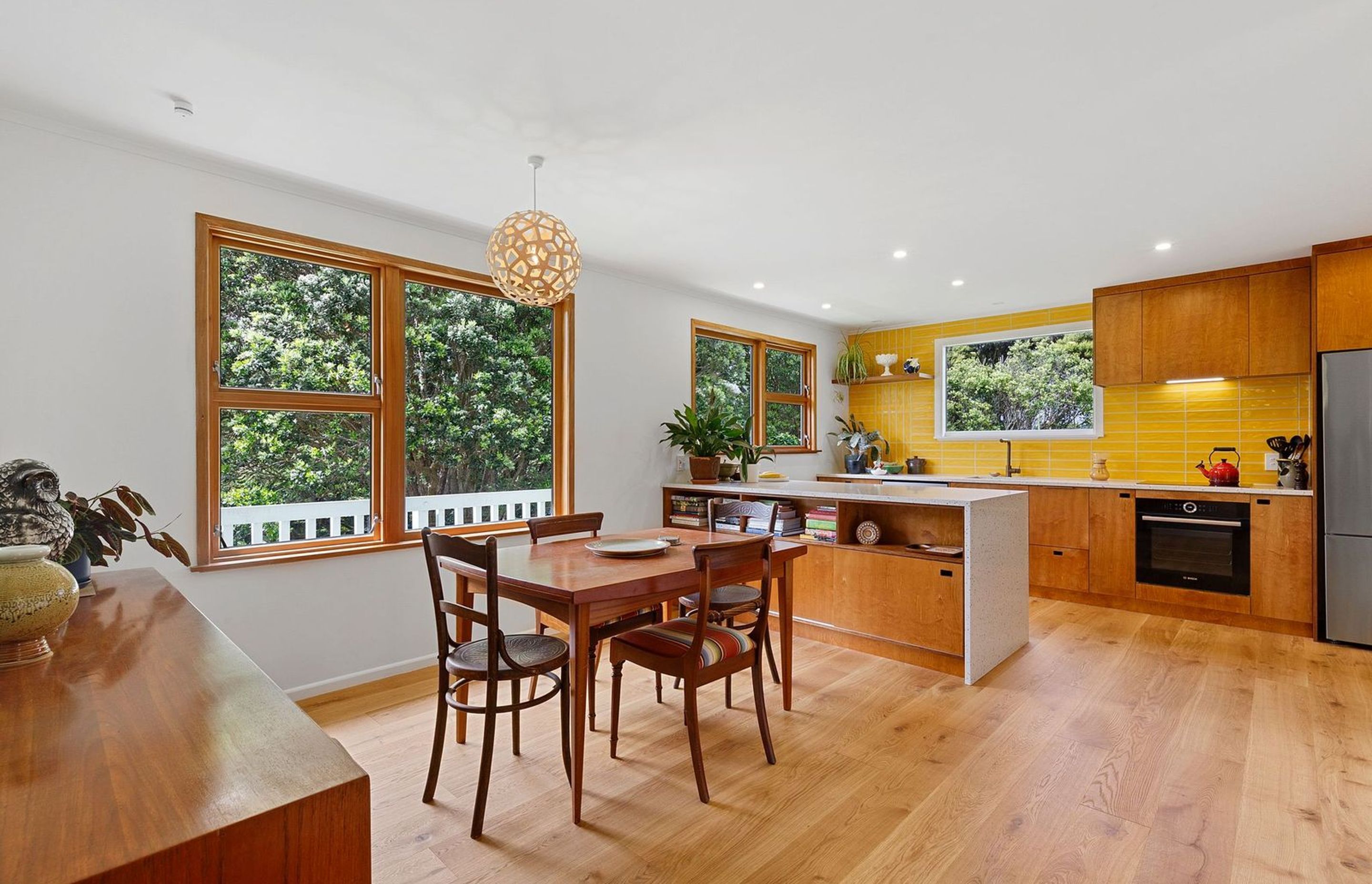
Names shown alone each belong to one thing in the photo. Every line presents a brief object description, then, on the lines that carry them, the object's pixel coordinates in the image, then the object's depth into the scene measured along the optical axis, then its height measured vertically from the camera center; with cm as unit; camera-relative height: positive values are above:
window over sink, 527 +46
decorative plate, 364 -53
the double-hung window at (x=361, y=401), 285 +23
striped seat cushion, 226 -72
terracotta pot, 460 -21
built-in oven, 413 -71
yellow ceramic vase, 110 -27
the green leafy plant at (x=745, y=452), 471 -8
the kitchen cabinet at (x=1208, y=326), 410 +76
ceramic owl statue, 138 -14
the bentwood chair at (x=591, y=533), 261 -44
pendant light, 237 +70
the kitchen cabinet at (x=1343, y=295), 365 +81
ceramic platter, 248 -42
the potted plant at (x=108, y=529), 167 -22
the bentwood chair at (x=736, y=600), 274 -70
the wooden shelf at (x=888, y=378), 594 +58
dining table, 196 -46
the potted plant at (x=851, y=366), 626 +72
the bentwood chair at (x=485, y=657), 195 -71
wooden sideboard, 61 -38
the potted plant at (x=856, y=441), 624 -1
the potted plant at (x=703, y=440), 461 +1
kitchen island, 323 -76
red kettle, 438 -25
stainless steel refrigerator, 365 -32
